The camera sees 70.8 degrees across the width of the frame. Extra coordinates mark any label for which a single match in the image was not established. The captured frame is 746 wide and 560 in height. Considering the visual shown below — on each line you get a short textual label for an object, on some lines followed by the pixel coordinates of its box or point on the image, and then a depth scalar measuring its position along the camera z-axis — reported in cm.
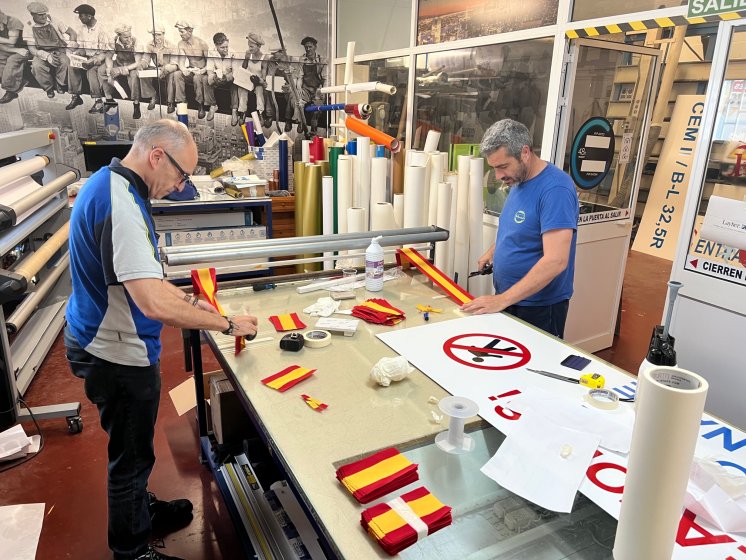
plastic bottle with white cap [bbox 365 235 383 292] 230
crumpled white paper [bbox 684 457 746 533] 97
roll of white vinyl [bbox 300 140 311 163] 436
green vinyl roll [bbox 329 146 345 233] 364
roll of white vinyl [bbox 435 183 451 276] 297
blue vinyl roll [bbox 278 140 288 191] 474
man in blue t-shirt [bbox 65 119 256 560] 147
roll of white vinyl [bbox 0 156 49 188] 305
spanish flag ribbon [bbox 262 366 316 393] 151
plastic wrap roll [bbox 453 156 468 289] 297
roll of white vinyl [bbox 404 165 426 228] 289
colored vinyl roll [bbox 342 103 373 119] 354
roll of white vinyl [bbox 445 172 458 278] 306
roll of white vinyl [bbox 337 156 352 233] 338
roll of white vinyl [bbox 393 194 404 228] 310
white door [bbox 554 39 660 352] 320
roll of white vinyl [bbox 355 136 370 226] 334
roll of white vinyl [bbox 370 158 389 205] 327
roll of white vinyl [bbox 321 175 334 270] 348
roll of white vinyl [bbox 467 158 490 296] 290
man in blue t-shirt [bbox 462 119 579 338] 208
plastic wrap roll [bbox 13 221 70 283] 293
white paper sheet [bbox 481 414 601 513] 107
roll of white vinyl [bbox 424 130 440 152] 331
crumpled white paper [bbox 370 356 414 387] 151
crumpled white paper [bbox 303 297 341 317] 205
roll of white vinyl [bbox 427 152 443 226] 309
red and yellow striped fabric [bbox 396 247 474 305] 223
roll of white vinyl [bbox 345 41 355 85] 412
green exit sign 200
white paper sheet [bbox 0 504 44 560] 199
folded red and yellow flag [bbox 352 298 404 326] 198
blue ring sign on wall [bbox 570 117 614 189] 329
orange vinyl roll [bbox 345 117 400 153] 311
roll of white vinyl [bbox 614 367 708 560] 76
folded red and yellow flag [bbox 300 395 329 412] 140
